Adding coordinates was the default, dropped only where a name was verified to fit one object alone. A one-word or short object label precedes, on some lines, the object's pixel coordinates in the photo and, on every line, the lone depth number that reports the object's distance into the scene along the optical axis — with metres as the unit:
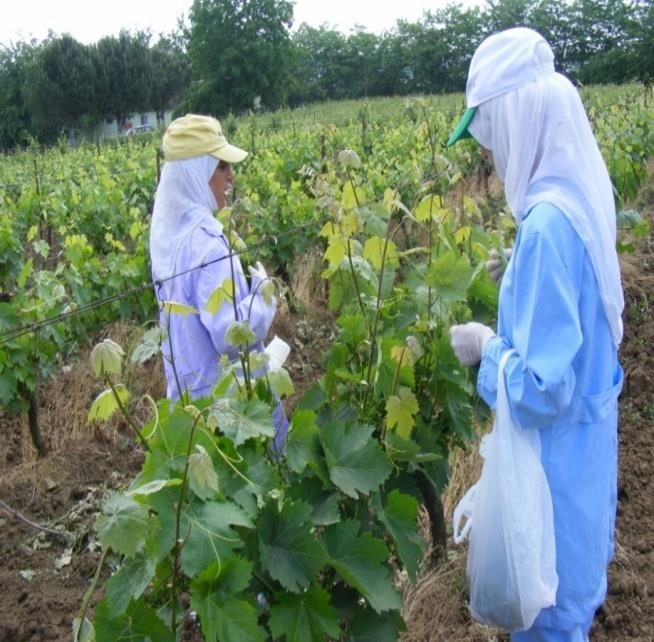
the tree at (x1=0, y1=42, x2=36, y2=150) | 51.44
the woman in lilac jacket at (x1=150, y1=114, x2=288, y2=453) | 2.57
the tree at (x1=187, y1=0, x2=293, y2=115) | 55.62
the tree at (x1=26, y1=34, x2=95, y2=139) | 48.16
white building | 50.06
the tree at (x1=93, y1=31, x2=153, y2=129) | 49.50
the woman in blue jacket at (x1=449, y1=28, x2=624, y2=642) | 1.58
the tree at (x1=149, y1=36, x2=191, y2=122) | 51.97
